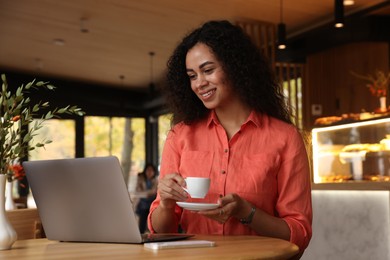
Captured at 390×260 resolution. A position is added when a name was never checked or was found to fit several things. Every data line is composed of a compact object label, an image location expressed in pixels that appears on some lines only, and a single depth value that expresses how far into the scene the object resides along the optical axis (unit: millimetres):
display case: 4293
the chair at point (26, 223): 2650
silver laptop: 1561
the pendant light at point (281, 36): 6348
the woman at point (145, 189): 8922
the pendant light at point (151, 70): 9758
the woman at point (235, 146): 1958
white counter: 3914
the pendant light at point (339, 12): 5707
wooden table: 1408
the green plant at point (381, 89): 5587
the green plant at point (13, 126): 1657
